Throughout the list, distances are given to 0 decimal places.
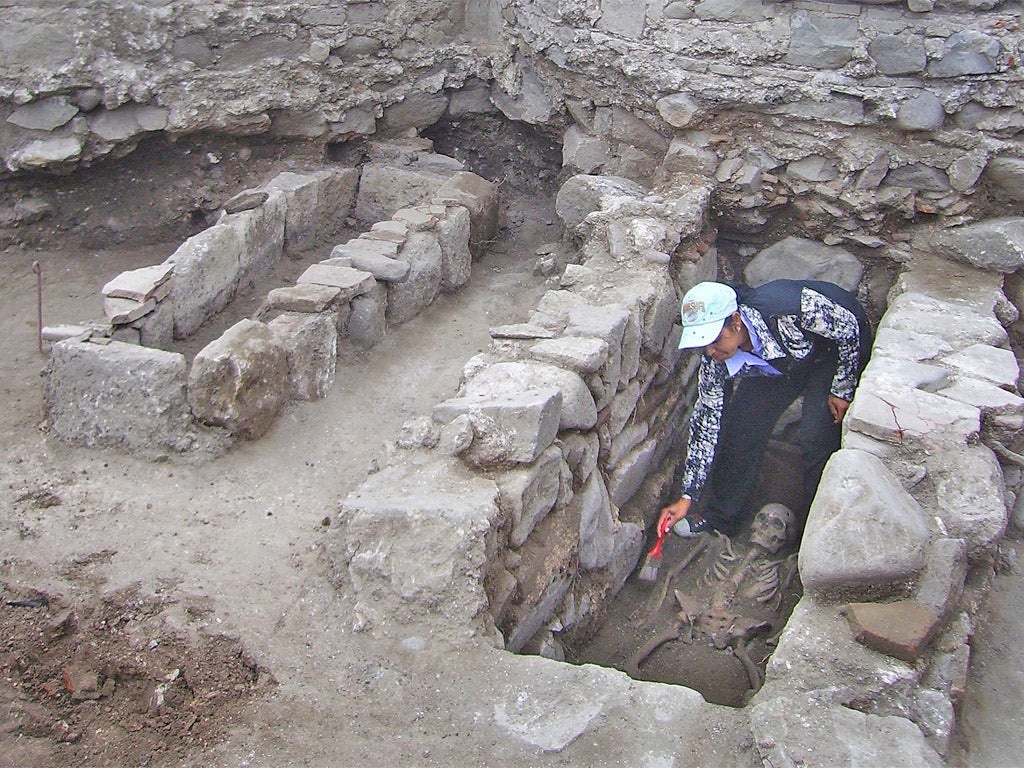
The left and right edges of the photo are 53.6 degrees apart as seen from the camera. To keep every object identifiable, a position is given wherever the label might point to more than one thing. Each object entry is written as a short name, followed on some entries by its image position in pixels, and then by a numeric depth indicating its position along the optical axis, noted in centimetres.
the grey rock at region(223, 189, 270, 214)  567
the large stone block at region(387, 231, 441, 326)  550
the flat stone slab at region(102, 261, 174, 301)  470
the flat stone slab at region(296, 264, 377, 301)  507
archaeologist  470
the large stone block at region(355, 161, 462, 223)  664
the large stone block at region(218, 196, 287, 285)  550
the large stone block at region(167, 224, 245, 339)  502
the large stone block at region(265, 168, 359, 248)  609
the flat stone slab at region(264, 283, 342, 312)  487
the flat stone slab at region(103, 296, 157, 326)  458
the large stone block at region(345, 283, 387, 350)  522
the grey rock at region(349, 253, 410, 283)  536
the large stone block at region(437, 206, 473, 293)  590
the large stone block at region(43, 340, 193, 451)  426
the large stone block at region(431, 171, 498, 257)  627
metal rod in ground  490
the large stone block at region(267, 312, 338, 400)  470
